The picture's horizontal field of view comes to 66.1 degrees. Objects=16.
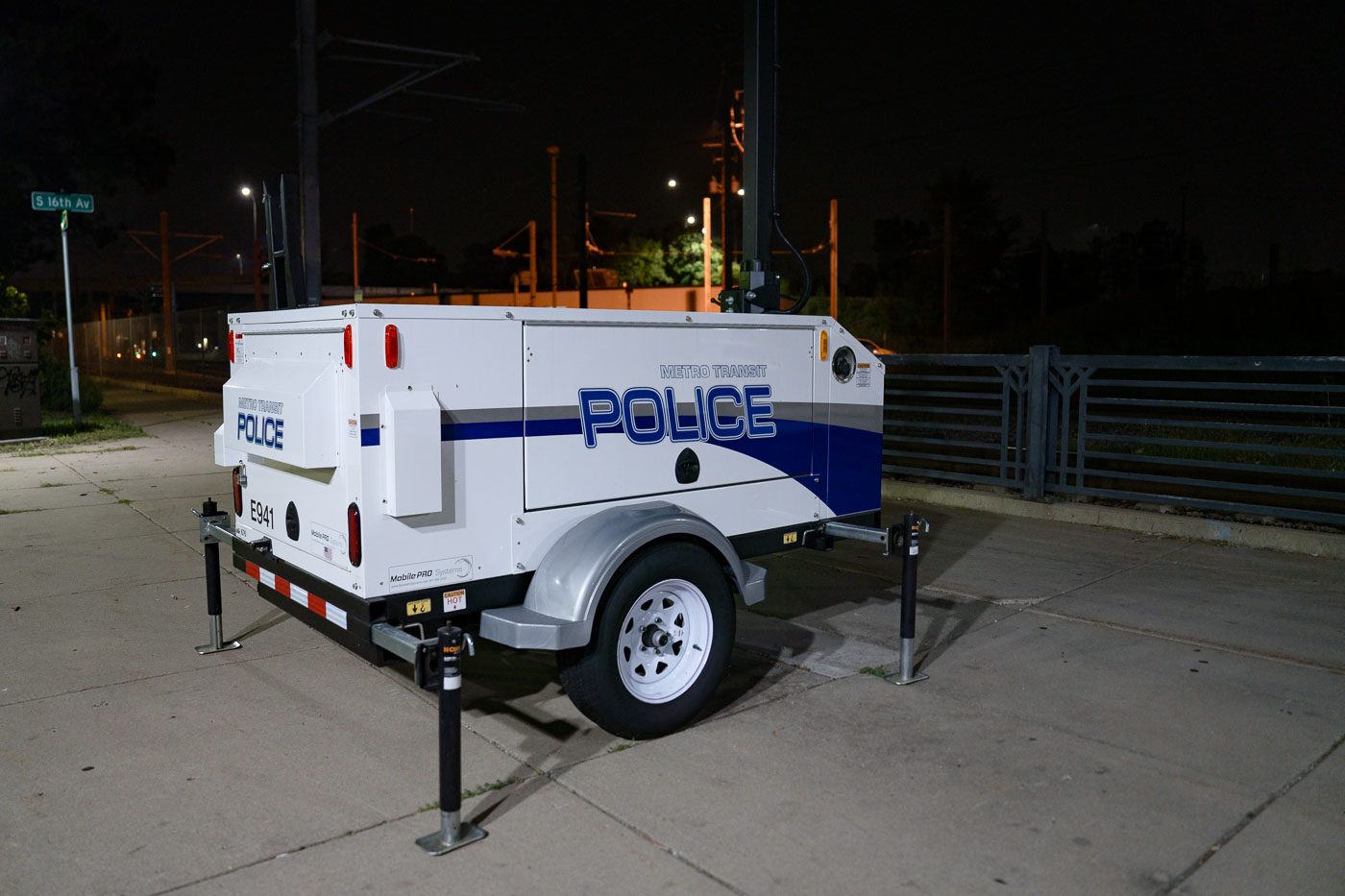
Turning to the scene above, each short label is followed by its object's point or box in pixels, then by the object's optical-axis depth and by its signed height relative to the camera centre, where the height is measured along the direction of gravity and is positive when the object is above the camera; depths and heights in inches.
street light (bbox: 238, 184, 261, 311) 1582.2 +249.0
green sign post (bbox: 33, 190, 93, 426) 697.6 +106.6
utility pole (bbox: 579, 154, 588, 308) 1274.4 +158.3
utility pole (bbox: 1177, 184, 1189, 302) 2356.1 +251.8
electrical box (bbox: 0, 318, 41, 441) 660.5 -13.1
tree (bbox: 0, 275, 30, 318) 841.5 +46.7
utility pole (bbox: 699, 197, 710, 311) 1368.7 +173.8
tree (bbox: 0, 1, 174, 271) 1115.9 +273.6
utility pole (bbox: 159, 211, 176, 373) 1457.9 +91.2
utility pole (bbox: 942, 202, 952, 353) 1565.0 +144.5
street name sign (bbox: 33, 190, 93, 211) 697.0 +107.5
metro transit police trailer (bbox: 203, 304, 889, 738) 165.9 -22.0
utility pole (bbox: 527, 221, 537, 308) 1863.9 +185.8
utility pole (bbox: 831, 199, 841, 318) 1408.1 +152.0
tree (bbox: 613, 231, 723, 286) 2440.9 +235.8
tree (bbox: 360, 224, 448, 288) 4362.7 +394.8
